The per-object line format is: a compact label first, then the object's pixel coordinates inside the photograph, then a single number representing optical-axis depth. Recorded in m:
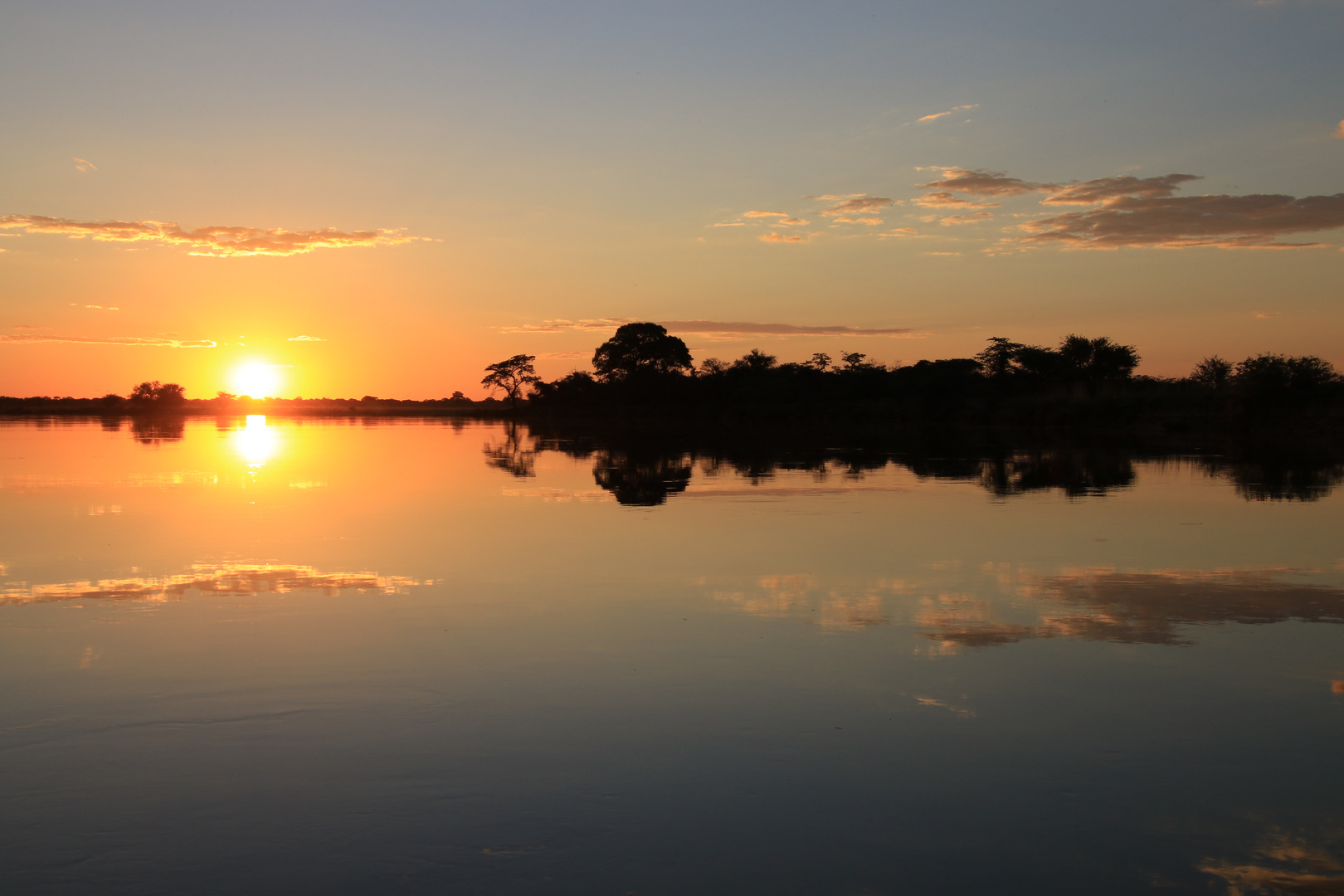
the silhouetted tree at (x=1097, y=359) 62.44
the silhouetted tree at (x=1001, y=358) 65.75
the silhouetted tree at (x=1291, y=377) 40.62
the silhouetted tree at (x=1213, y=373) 54.30
